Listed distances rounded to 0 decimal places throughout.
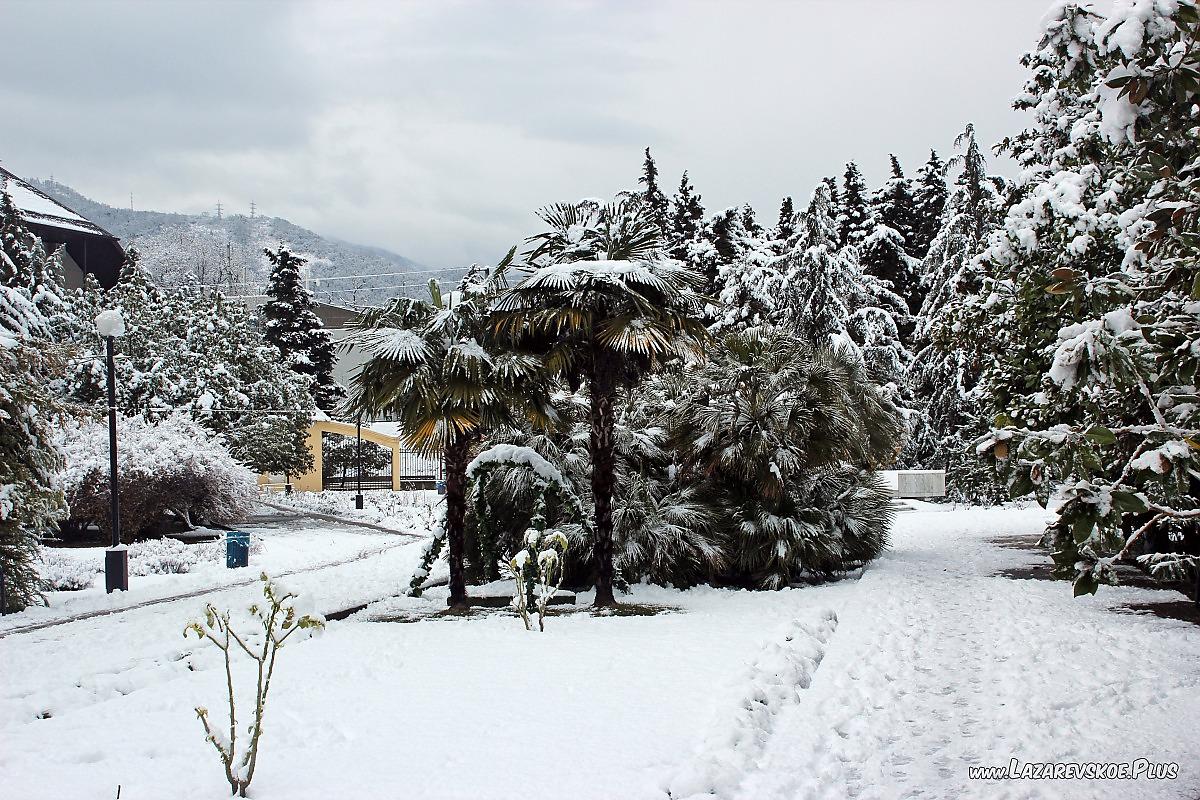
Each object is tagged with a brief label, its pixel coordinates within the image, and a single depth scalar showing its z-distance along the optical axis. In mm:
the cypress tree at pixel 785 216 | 49253
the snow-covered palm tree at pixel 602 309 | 11430
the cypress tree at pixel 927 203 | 47000
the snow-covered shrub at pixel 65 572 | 15438
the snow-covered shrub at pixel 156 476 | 20984
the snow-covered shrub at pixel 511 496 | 12633
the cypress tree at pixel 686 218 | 43781
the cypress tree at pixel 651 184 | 43781
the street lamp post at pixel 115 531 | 14609
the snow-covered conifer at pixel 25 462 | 11945
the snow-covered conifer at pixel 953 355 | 29594
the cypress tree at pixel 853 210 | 44906
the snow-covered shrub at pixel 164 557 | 17797
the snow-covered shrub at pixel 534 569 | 9789
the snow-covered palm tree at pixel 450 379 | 11391
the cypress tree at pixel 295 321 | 49281
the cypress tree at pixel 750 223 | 49672
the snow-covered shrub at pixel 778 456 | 13619
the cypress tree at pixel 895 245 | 40938
